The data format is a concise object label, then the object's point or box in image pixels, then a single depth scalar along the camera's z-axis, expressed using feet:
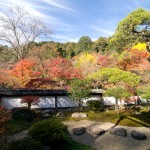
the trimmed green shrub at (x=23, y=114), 34.47
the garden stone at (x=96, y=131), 29.02
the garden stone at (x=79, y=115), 36.61
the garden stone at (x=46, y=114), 36.94
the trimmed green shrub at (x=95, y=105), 42.82
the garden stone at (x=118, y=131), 29.33
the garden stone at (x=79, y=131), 29.02
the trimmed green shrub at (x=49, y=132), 23.19
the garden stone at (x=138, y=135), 28.59
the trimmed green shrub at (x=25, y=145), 18.06
